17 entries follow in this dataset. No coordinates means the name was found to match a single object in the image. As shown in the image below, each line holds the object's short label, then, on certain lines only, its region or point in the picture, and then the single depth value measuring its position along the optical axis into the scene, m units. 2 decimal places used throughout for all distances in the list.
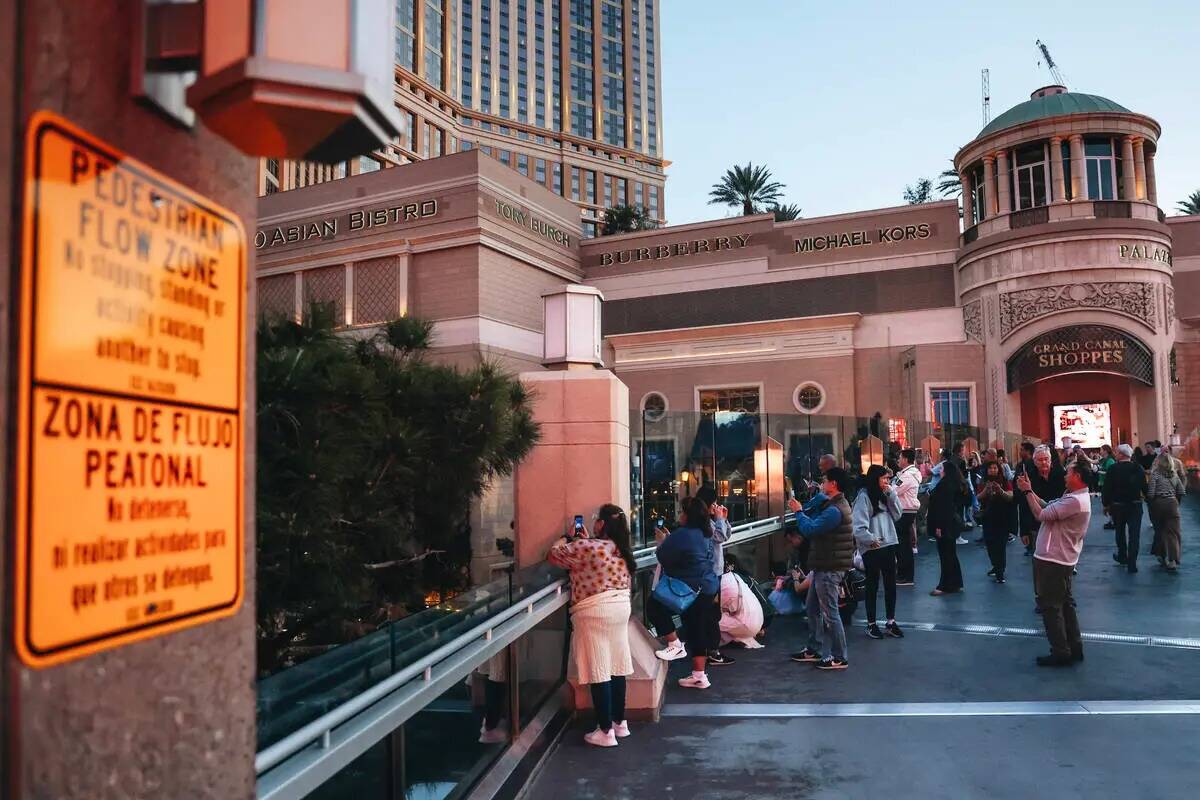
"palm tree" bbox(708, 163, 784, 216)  53.09
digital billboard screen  34.00
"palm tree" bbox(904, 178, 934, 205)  60.44
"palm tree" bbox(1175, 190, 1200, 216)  52.22
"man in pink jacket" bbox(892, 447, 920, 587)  12.84
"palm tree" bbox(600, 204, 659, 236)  53.38
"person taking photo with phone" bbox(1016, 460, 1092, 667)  7.89
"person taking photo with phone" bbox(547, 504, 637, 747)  6.02
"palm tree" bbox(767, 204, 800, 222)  51.38
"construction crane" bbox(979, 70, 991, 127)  53.67
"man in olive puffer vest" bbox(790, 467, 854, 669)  8.12
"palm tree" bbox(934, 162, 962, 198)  55.00
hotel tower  87.00
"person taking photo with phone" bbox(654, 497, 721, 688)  7.34
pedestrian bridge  3.55
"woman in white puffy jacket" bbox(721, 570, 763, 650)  9.03
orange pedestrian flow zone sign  1.32
